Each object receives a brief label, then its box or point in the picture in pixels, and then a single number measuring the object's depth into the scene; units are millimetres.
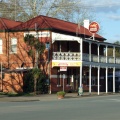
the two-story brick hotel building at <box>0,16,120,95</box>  48188
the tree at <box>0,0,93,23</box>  69188
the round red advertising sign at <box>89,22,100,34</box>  53969
